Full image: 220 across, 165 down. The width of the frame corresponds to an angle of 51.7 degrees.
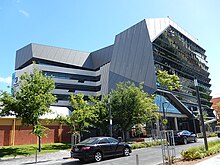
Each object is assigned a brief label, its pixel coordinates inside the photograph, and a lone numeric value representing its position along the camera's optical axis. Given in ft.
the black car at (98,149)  44.12
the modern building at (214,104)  252.62
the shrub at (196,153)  37.24
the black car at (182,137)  76.18
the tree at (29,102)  62.54
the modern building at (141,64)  152.66
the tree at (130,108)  87.10
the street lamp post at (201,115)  42.19
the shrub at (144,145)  70.67
